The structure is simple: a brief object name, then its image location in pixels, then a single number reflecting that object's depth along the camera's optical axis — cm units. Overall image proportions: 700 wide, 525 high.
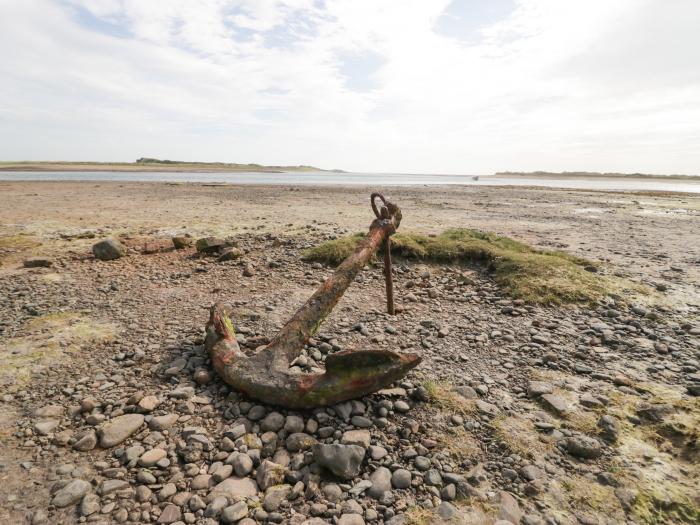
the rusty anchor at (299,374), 309
